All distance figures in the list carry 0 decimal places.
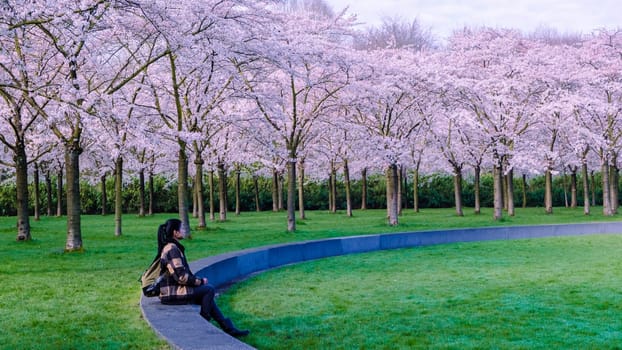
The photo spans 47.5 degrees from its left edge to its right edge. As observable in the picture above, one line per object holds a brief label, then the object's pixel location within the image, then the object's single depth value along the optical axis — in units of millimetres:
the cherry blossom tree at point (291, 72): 22033
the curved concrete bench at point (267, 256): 6836
